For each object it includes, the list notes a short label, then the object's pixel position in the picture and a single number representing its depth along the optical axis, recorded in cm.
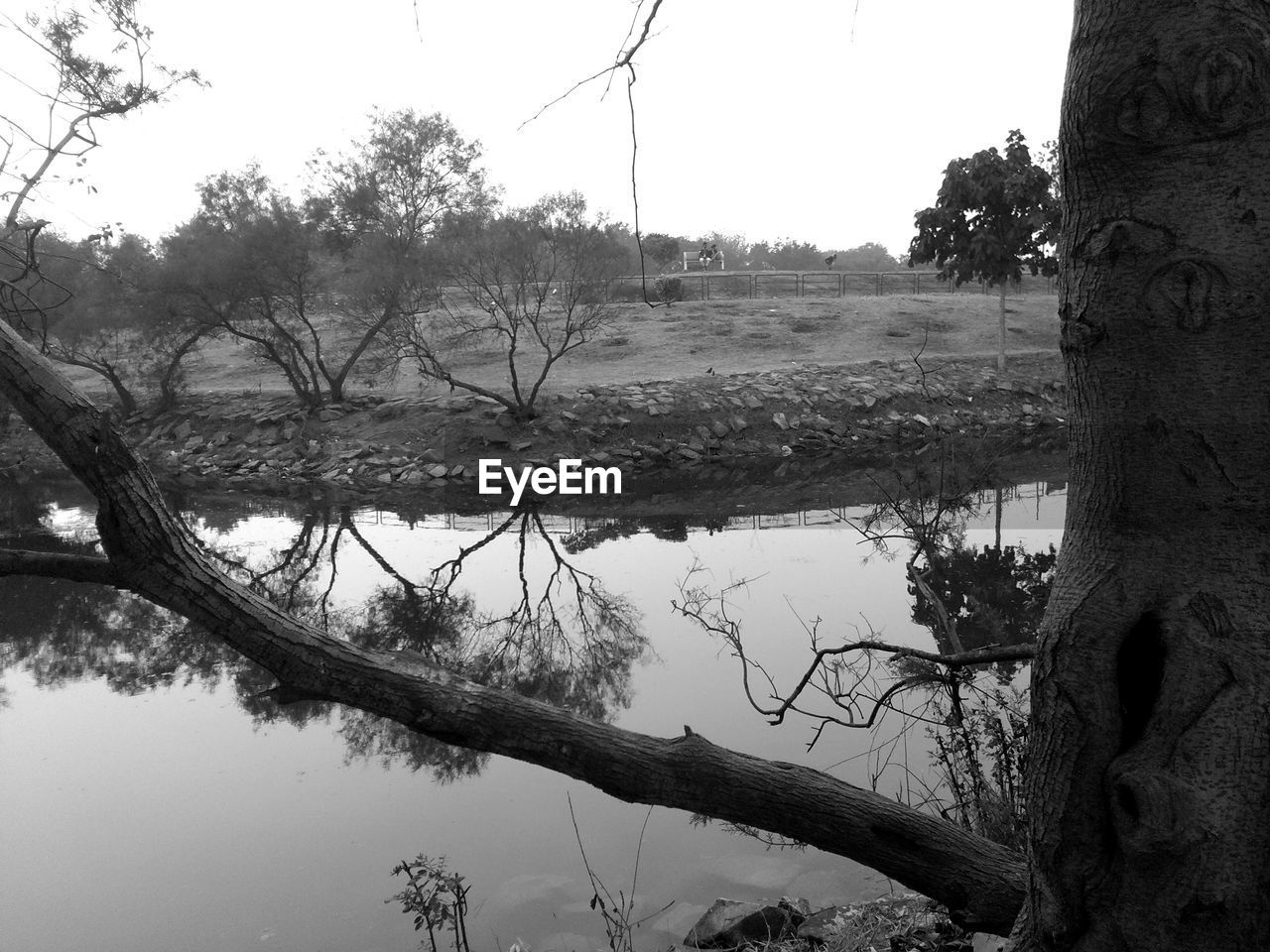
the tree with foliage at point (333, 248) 2153
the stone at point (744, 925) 411
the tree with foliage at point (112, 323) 2117
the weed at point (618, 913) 418
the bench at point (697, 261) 4362
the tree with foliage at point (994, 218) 2212
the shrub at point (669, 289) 3117
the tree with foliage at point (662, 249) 4112
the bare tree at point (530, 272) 1988
